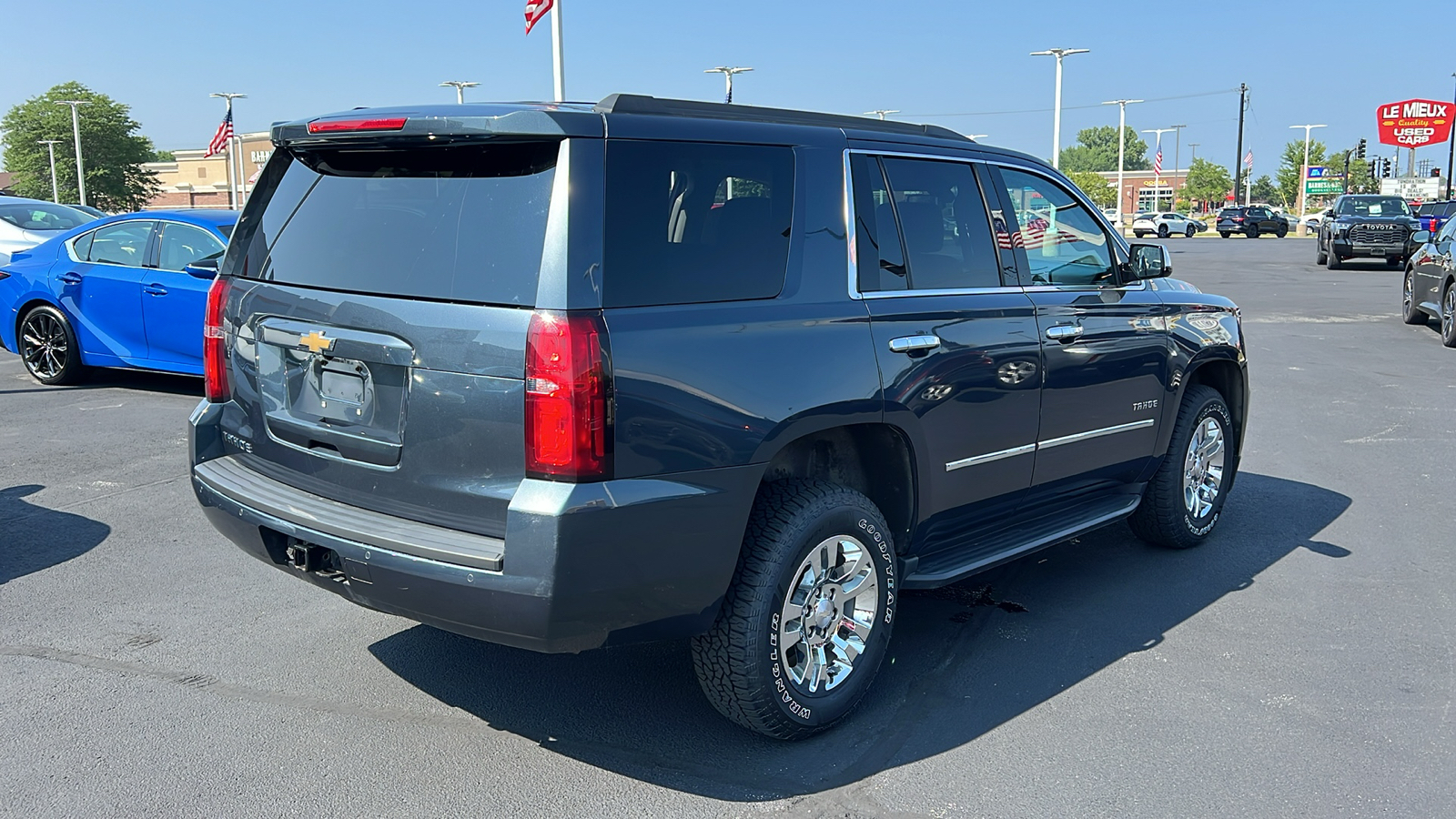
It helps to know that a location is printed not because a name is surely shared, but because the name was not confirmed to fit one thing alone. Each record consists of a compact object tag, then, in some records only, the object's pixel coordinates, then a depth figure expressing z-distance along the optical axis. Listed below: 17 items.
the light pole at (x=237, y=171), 64.12
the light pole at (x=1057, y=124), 49.44
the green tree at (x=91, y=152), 91.50
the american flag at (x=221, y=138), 42.94
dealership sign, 66.81
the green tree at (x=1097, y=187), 102.12
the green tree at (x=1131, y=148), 191.38
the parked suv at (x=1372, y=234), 28.47
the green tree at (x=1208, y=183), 115.19
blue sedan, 9.55
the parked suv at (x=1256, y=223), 57.53
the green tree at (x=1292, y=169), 101.31
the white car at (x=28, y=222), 14.95
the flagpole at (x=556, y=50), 20.92
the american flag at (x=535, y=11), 20.47
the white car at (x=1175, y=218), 59.76
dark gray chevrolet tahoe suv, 3.22
